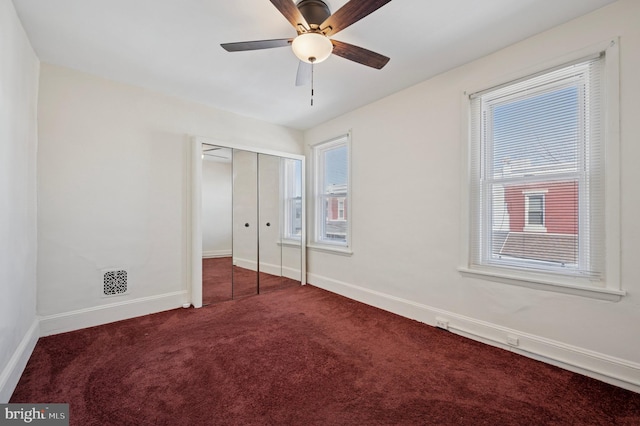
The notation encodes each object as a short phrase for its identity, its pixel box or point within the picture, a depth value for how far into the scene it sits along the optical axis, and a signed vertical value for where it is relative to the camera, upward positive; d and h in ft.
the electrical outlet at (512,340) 7.28 -3.38
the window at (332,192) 13.05 +1.06
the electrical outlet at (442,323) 8.73 -3.54
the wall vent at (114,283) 9.39 -2.46
